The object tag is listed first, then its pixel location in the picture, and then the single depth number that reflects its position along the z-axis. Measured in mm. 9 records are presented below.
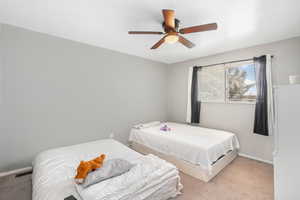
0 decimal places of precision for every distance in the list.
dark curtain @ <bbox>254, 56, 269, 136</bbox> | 2650
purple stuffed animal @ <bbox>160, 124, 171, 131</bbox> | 3242
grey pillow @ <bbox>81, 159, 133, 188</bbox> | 1252
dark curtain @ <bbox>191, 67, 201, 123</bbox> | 3707
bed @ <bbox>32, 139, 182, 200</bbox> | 1204
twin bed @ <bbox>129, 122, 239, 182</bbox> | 2158
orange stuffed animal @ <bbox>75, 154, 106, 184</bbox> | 1286
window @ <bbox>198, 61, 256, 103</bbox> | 2975
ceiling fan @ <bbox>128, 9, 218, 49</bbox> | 1581
